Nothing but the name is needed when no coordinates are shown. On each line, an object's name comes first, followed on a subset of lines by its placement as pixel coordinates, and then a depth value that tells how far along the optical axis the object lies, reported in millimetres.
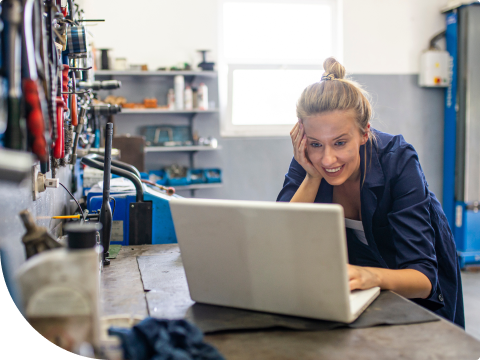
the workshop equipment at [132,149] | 3094
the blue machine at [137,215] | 1619
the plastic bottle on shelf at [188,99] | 3797
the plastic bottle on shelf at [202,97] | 3822
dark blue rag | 602
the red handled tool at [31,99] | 740
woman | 1185
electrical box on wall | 4121
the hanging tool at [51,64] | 900
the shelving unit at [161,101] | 3781
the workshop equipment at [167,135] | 3922
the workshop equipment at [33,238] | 758
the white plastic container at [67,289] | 578
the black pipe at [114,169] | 1593
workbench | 724
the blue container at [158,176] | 3760
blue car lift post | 3904
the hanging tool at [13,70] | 711
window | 4117
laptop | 763
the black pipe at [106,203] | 1315
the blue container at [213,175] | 3904
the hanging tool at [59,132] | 1033
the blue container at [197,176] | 3872
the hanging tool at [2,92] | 730
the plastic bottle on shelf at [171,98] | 3824
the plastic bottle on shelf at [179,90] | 3783
